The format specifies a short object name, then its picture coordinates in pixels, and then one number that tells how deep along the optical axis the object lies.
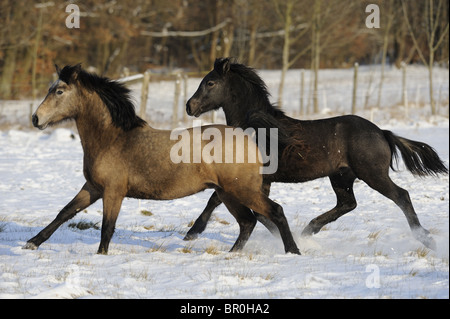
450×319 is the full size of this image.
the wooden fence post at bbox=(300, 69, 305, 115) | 21.85
